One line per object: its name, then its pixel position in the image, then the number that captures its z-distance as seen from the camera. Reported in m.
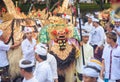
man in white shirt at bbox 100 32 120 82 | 7.24
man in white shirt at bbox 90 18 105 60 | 11.03
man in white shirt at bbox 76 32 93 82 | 8.85
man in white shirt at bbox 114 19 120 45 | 10.22
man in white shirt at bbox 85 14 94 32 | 11.23
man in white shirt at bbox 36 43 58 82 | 7.54
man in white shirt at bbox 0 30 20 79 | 8.80
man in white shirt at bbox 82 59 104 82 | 4.52
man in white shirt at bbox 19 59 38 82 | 5.66
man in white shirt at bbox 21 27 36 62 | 9.07
